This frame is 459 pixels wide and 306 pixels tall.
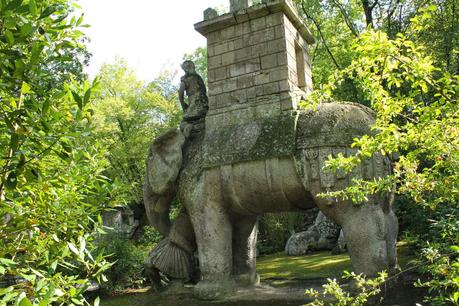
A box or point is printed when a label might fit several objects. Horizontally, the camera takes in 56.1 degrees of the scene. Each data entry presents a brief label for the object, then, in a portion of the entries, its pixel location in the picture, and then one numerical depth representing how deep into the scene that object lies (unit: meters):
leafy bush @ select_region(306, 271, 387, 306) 2.39
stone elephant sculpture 5.24
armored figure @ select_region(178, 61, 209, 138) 6.78
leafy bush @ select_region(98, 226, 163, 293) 9.70
